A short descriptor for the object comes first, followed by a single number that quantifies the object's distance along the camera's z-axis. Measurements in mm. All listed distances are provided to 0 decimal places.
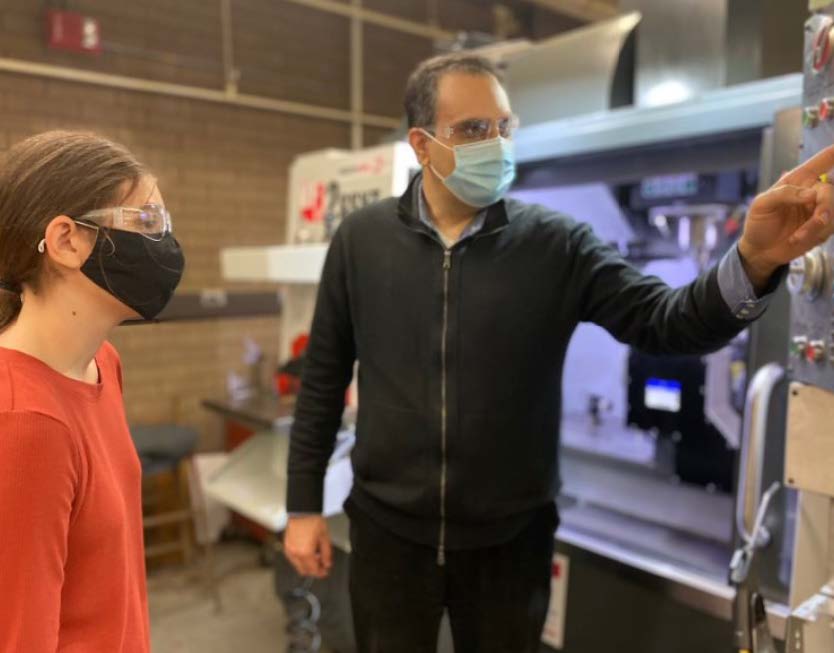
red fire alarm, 3131
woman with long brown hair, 770
